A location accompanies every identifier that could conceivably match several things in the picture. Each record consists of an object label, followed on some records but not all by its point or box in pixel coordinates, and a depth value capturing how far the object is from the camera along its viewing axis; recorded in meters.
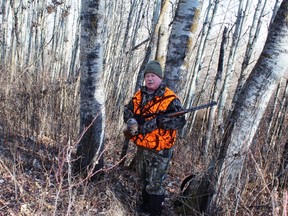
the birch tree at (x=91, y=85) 2.66
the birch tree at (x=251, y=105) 2.14
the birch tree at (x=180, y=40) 3.04
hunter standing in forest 2.44
